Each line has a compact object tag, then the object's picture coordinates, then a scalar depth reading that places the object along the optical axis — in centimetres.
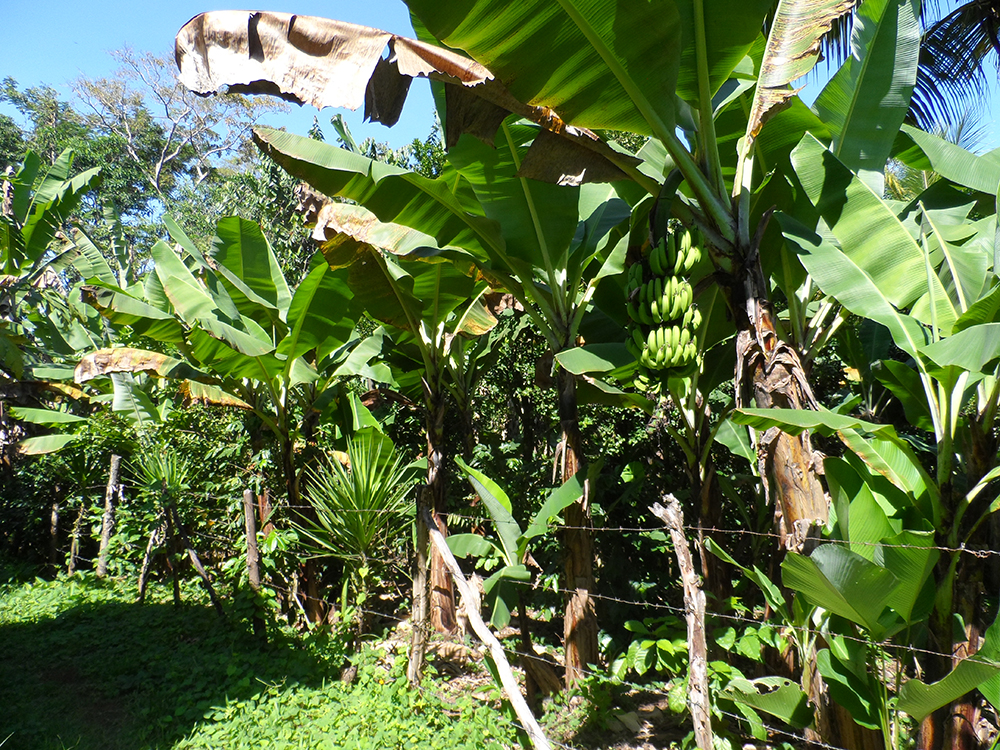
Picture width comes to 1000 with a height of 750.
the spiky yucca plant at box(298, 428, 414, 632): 435
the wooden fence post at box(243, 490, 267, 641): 462
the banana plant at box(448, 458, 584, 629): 328
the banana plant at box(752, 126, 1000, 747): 234
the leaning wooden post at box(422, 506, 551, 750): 245
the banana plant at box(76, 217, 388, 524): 438
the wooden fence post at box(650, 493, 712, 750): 238
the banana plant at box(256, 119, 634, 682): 325
